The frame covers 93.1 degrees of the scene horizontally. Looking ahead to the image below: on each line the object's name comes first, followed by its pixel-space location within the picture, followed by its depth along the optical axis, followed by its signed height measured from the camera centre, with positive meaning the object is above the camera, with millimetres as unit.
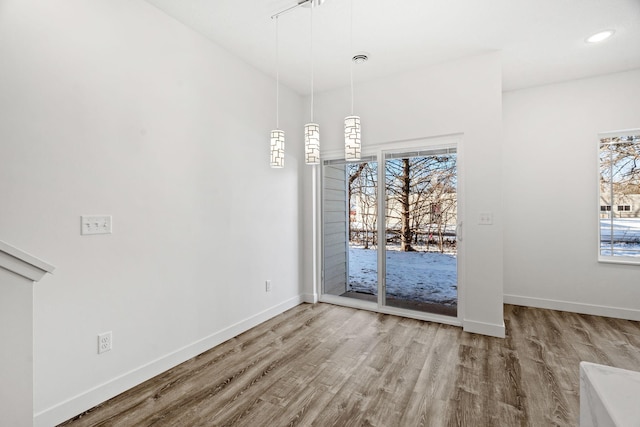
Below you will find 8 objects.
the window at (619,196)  3525 +171
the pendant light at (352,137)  2311 +570
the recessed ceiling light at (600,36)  2730 +1609
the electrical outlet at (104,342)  2025 -870
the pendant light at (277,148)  2555 +541
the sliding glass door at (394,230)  3445 -222
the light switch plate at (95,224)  1952 -74
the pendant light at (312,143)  2367 +545
